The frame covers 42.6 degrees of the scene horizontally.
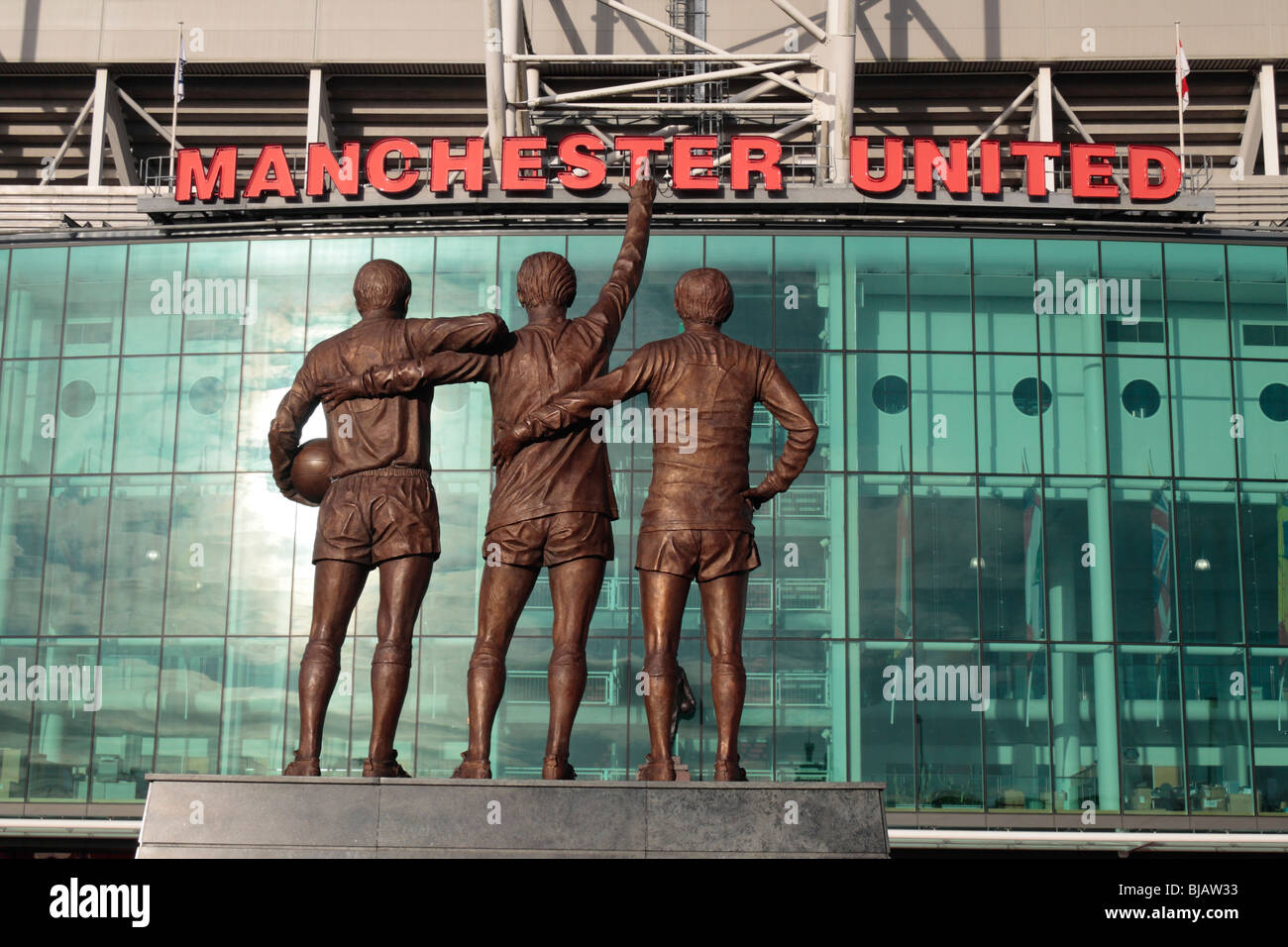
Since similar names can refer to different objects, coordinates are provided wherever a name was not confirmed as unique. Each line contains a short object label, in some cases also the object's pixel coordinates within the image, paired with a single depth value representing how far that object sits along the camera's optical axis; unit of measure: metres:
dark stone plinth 11.01
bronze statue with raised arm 12.25
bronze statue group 12.30
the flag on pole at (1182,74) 37.84
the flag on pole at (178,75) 38.78
